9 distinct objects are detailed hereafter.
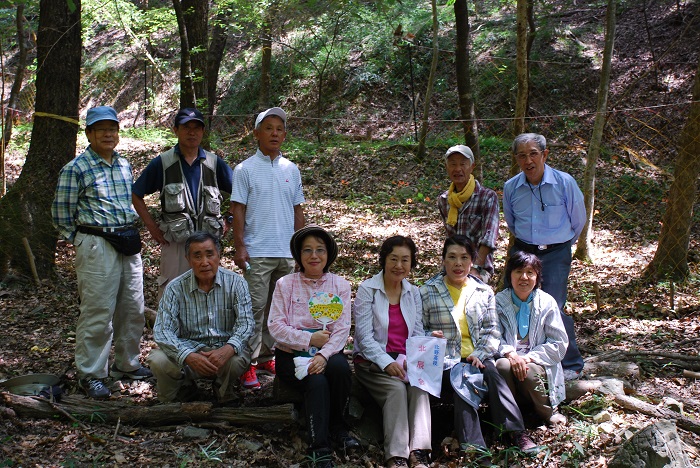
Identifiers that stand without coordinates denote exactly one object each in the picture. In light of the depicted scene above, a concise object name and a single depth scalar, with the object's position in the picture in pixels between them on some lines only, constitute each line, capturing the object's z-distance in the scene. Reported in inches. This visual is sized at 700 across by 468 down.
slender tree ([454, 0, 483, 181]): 330.6
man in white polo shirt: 163.2
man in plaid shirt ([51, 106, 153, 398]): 155.1
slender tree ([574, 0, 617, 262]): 287.7
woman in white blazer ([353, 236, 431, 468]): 134.6
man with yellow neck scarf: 158.7
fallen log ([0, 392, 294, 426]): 139.8
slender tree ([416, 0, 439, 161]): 433.4
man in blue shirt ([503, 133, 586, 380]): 161.2
